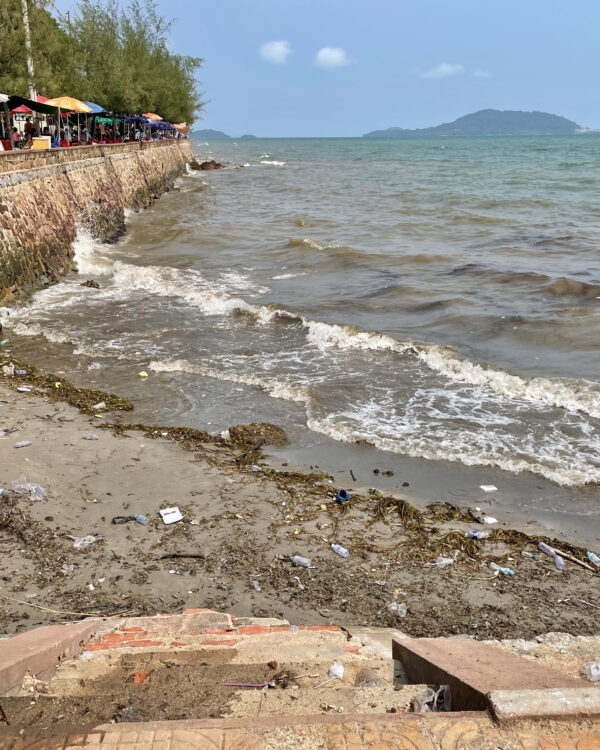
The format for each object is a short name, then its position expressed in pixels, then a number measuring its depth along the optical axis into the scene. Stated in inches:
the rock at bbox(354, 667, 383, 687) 123.0
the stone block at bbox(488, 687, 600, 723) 94.3
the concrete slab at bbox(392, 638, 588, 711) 102.3
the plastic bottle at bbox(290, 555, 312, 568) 203.2
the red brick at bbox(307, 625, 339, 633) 156.3
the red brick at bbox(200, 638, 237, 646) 139.3
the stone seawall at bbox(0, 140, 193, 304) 565.9
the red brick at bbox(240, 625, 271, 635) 149.4
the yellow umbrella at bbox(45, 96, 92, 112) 934.4
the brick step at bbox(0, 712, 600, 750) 91.5
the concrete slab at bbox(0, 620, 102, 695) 113.6
